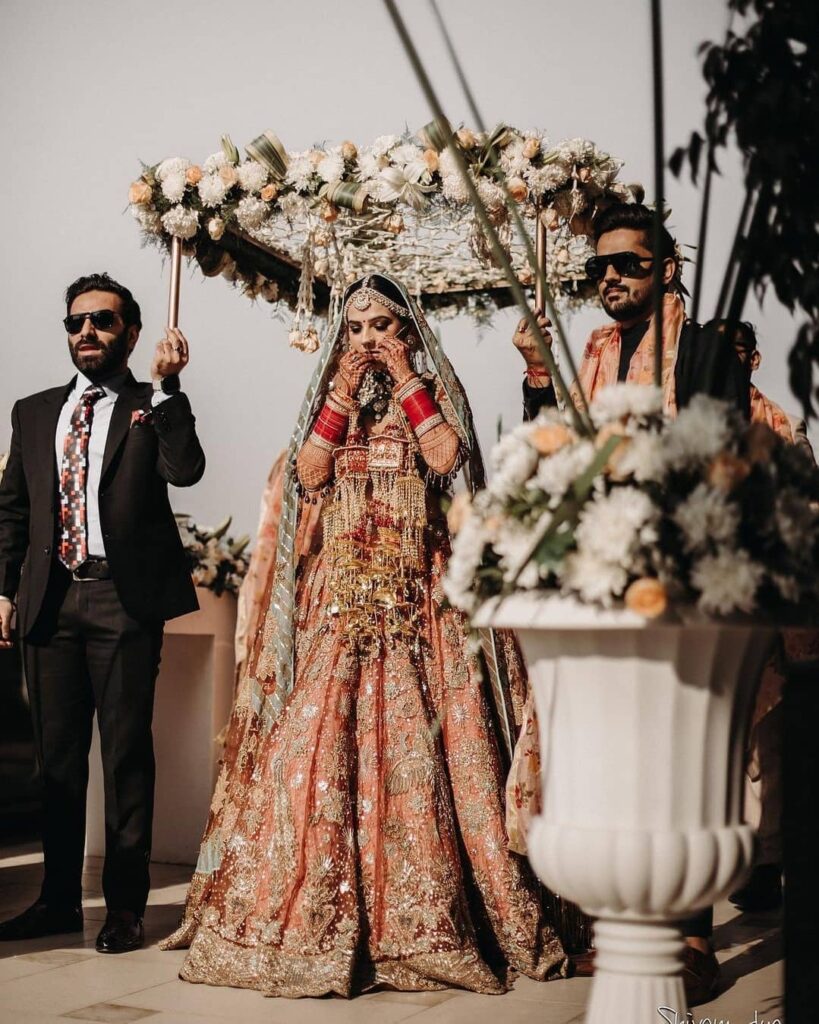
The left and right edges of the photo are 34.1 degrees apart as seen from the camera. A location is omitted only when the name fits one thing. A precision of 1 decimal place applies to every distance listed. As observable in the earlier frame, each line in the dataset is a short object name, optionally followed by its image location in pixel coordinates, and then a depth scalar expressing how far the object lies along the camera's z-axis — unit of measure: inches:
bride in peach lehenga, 143.9
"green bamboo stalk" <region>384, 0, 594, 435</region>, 77.0
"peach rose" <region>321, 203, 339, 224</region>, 181.5
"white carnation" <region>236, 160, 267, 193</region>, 182.1
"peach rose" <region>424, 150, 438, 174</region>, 174.9
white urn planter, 82.6
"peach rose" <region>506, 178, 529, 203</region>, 171.3
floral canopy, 173.8
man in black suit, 168.6
